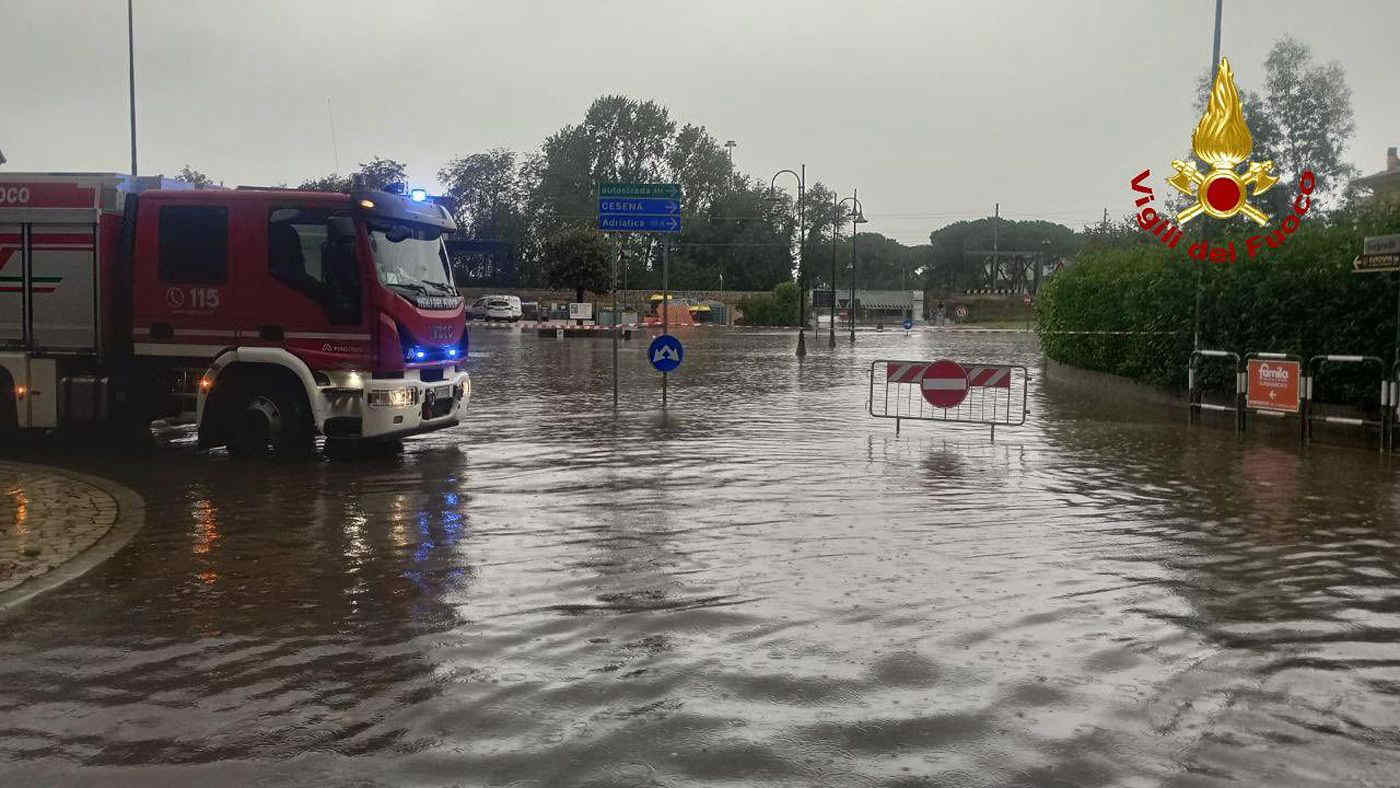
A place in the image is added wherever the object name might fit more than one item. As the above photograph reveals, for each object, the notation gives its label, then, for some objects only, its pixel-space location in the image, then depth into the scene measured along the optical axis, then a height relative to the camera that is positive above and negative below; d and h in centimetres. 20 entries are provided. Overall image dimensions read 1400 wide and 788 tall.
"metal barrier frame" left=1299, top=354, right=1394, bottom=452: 1524 -89
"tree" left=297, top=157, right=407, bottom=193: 6688 +1005
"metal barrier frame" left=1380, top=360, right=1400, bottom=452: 1517 -82
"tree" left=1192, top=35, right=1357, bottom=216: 6400 +1186
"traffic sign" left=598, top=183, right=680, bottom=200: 2027 +234
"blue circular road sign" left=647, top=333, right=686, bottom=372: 1911 -38
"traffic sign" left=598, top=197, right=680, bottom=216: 2017 +207
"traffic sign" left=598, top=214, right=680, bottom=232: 2023 +180
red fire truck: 1289 +12
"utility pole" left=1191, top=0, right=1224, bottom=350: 2042 +471
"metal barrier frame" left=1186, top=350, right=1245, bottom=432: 1888 -90
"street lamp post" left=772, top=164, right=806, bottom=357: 4087 +148
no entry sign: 1603 -69
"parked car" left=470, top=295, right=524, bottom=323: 7981 +127
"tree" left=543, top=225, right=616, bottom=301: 8719 +504
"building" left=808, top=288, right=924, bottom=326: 11488 +276
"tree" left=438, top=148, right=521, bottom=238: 11844 +1360
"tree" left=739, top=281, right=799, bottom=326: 8575 +157
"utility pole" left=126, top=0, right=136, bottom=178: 3422 +778
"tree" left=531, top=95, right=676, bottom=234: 11825 +1749
